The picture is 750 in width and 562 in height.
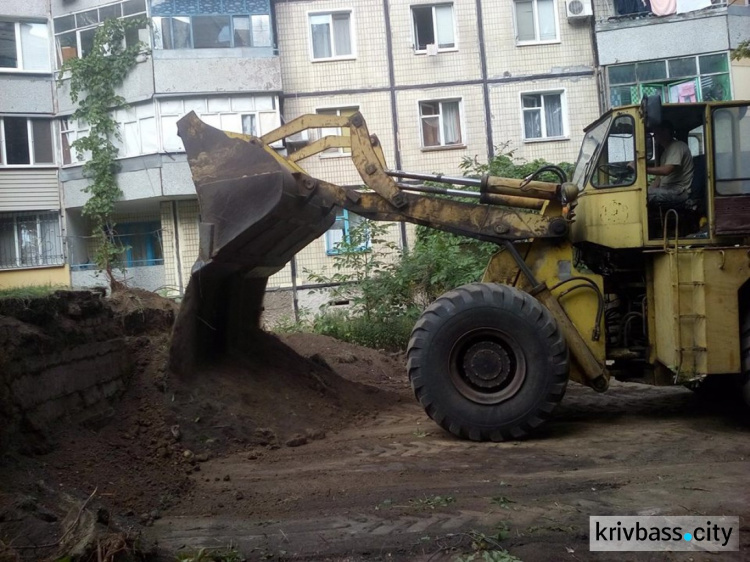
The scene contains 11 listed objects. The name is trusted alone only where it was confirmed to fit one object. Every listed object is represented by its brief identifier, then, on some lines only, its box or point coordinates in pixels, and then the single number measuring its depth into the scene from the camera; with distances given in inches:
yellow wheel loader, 281.6
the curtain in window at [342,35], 909.8
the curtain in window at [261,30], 876.0
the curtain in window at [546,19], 907.4
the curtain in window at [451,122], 915.4
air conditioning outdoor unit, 879.1
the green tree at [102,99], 879.1
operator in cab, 294.5
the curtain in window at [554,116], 906.7
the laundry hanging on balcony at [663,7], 853.8
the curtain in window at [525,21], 910.4
